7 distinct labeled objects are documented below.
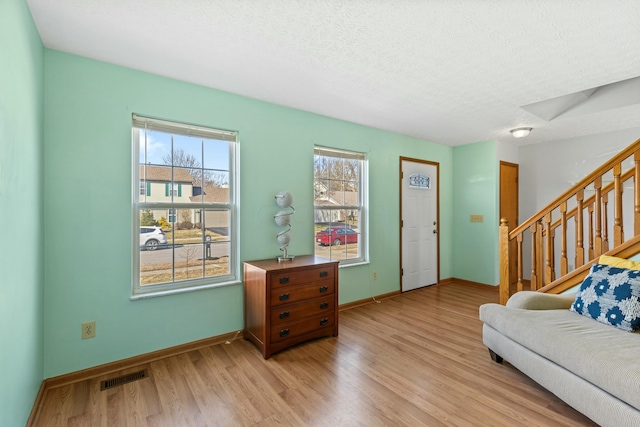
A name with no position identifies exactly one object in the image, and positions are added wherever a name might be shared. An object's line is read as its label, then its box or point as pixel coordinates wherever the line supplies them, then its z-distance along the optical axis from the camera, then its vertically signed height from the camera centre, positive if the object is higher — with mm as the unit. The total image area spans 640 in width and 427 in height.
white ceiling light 3984 +1113
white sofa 1526 -843
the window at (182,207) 2490 +65
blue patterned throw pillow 1942 -587
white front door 4508 -156
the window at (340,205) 3594 +122
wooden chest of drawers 2551 -805
